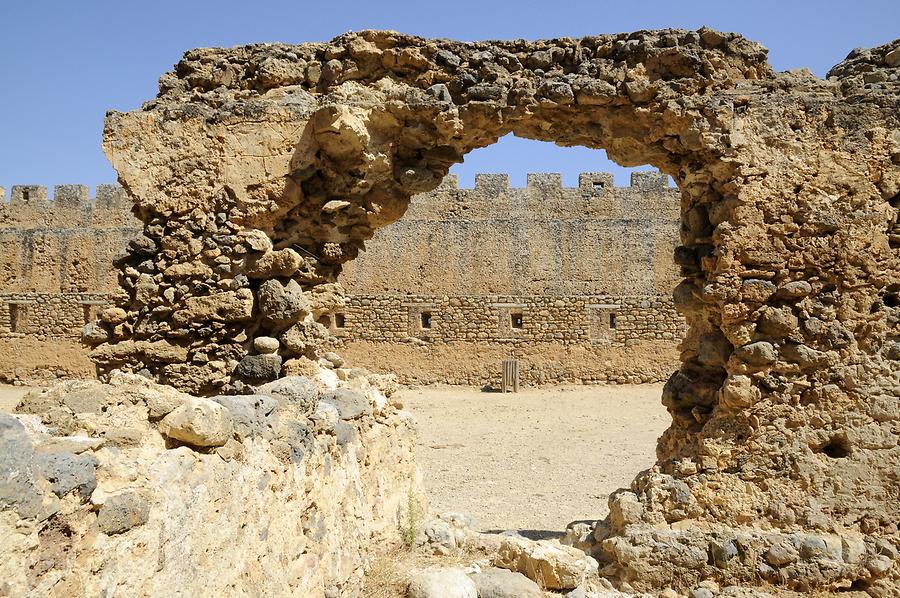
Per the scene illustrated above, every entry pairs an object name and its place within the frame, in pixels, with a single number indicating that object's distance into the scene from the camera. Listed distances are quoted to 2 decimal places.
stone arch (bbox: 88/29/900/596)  4.50
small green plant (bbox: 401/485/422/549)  4.61
